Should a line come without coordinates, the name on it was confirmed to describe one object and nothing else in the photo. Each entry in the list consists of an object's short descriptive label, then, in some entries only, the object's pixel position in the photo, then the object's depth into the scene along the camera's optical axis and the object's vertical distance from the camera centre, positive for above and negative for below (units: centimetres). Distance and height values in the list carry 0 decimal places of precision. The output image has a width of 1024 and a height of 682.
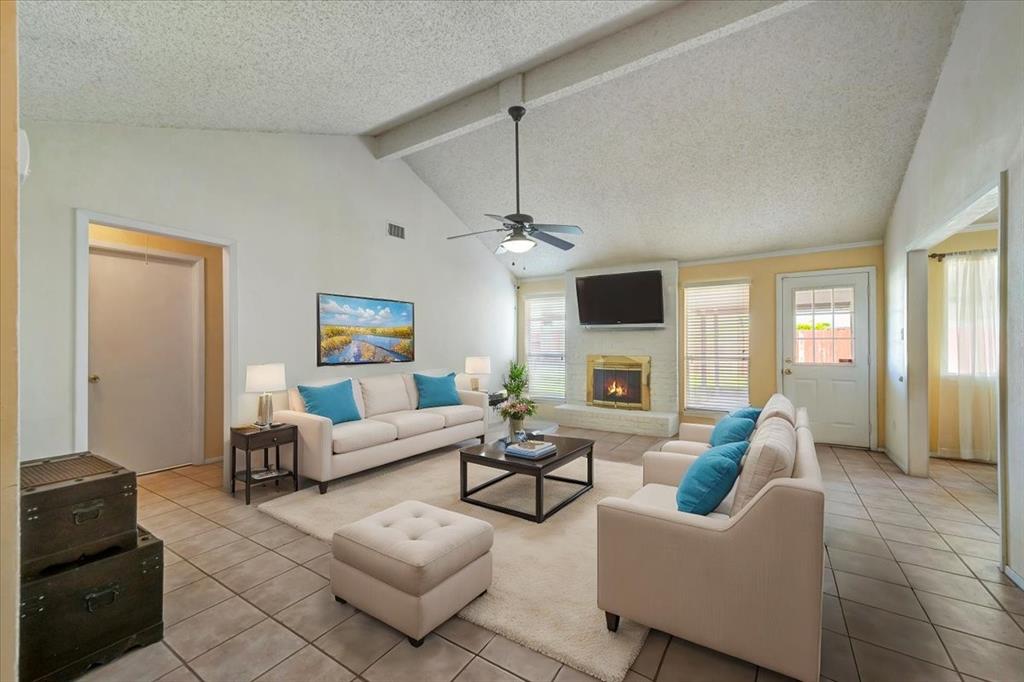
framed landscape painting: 500 +13
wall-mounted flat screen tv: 668 +63
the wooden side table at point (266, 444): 371 -87
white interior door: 429 -18
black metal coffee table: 331 -95
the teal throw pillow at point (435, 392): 556 -62
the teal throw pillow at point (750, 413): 318 -52
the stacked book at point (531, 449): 358 -87
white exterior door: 559 -17
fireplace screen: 686 -65
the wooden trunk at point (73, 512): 177 -70
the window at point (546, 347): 791 -11
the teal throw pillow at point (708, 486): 207 -67
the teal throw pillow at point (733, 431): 278 -57
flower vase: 398 -77
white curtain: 472 -21
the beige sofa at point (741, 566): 164 -89
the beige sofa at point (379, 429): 398 -88
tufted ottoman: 198 -104
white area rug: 199 -131
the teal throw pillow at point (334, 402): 438 -59
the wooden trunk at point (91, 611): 172 -109
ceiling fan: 380 +96
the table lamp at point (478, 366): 646 -36
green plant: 755 -69
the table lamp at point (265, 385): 398 -38
